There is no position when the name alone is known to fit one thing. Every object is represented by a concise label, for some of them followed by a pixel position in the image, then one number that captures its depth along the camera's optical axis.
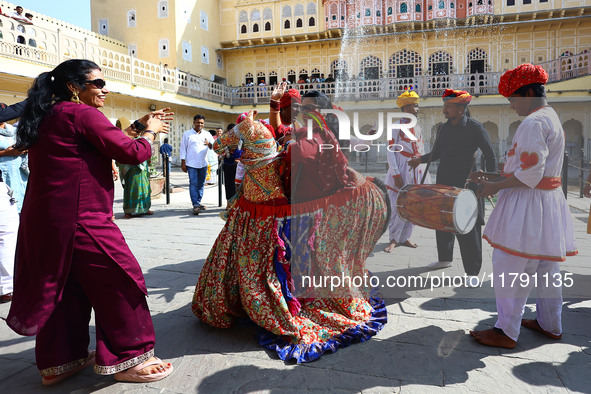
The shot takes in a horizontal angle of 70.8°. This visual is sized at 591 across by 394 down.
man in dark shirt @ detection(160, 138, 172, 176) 8.14
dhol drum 2.58
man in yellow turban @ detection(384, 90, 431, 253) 2.66
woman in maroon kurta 1.78
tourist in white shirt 6.77
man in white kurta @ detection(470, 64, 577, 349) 2.14
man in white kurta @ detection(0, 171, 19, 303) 2.93
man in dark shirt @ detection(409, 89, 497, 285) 2.75
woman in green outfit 6.37
